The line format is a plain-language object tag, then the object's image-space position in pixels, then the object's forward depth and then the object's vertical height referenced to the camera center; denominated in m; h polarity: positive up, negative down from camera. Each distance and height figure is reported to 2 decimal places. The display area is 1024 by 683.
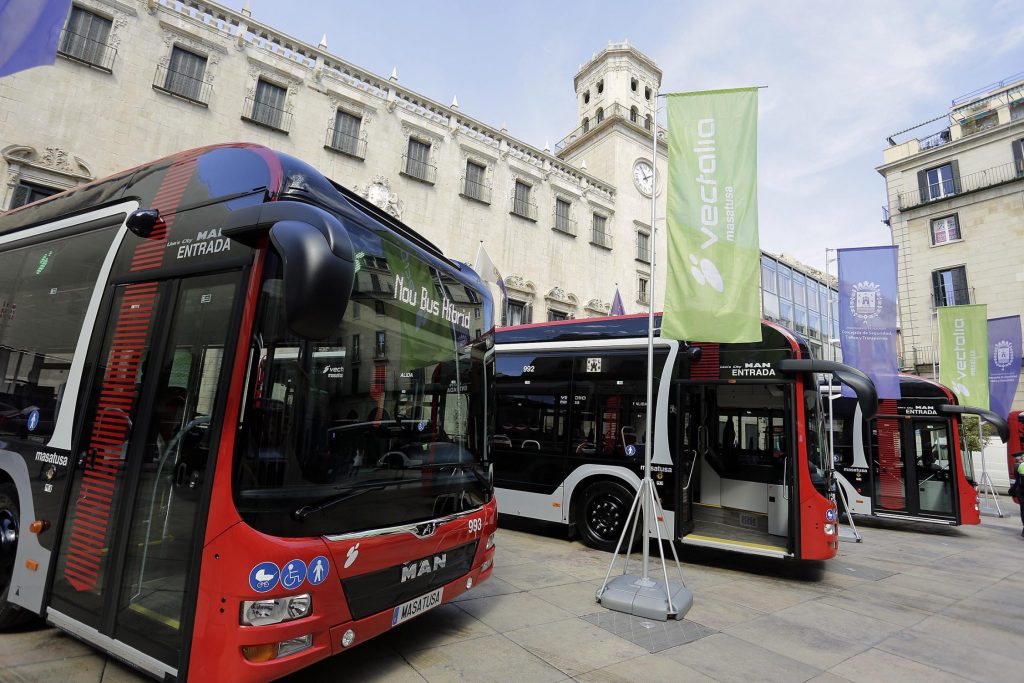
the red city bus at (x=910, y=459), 10.79 -0.27
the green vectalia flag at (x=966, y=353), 13.66 +2.76
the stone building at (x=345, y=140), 13.47 +9.74
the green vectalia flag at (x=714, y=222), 5.36 +2.33
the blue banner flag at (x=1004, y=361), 15.01 +2.87
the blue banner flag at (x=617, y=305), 20.30 +5.05
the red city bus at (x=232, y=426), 2.56 -0.15
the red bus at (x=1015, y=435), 17.50 +0.71
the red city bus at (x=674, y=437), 6.53 -0.10
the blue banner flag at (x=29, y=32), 3.81 +2.81
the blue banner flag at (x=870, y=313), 10.55 +2.91
